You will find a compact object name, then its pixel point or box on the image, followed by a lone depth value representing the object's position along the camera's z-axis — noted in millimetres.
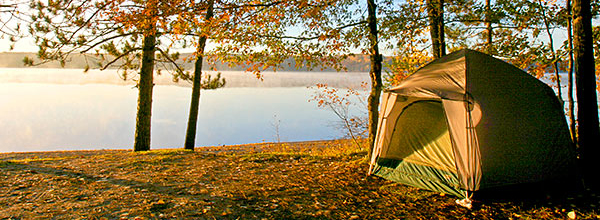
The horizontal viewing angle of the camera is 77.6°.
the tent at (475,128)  5457
